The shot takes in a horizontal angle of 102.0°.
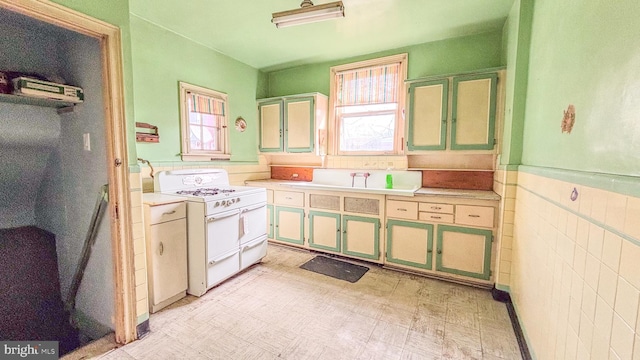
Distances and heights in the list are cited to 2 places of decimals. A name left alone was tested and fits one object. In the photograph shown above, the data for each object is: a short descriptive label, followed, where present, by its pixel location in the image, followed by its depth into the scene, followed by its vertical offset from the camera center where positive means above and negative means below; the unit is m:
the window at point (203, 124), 3.05 +0.43
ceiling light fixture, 1.92 +1.12
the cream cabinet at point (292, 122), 3.55 +0.53
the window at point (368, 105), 3.32 +0.74
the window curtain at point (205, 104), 3.11 +0.68
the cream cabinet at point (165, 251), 2.10 -0.79
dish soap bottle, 3.28 -0.28
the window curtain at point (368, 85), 3.34 +1.00
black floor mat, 2.79 -1.24
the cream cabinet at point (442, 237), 2.47 -0.77
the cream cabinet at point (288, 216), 3.40 -0.77
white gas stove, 2.34 -0.64
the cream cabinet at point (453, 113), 2.60 +0.50
